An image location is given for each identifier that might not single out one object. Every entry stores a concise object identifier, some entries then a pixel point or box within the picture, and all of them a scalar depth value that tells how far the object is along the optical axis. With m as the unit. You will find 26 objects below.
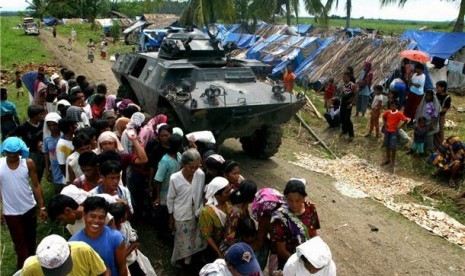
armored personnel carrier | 6.76
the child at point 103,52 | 21.30
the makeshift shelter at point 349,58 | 12.95
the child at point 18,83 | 12.55
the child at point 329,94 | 11.66
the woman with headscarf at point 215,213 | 3.58
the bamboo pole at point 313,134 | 9.06
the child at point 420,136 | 7.96
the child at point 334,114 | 10.11
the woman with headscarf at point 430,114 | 7.89
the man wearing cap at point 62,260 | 2.22
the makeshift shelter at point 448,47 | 13.88
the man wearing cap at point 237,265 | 2.67
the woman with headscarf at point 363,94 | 10.59
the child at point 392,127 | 7.81
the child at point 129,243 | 3.15
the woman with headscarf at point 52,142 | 4.88
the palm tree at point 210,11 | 17.92
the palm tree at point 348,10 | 26.66
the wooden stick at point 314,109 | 11.31
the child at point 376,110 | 9.08
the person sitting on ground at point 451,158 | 7.13
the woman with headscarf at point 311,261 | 2.63
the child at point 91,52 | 19.73
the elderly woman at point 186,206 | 3.99
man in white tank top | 3.89
